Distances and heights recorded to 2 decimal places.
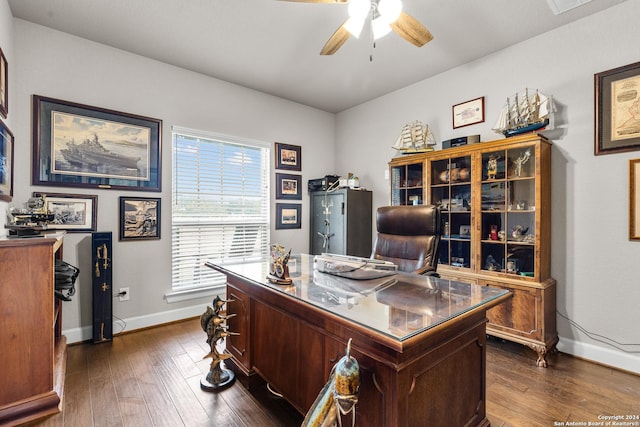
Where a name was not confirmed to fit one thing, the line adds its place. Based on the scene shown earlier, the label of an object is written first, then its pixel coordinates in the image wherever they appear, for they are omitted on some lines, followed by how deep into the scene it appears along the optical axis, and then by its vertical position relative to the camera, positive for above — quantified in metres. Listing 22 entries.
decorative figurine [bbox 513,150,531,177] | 2.56 +0.47
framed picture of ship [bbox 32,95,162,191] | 2.58 +0.62
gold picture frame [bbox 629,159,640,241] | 2.24 +0.12
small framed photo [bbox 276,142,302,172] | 4.11 +0.81
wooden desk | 1.06 -0.55
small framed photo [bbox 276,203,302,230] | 4.12 -0.02
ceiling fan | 1.69 +1.20
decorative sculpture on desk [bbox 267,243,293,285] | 1.64 -0.30
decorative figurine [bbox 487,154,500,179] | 2.75 +0.45
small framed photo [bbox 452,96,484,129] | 3.09 +1.09
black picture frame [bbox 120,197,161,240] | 2.95 -0.04
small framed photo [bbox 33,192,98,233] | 2.60 +0.02
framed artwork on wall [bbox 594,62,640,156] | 2.26 +0.82
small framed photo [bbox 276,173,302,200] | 4.12 +0.39
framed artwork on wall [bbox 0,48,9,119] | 2.01 +0.89
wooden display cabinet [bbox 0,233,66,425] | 1.61 -0.65
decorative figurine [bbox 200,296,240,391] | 1.96 -0.83
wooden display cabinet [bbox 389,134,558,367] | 2.46 -0.13
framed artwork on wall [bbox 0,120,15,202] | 2.00 +0.36
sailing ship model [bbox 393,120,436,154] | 3.38 +0.87
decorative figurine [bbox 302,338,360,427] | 1.03 -0.63
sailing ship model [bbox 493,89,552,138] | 2.54 +0.88
